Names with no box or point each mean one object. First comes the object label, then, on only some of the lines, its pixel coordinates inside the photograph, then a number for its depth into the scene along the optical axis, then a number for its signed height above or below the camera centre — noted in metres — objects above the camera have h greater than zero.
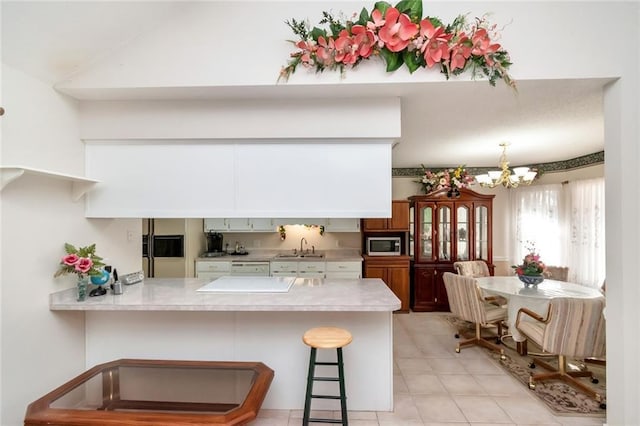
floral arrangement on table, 3.04 -0.53
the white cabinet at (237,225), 4.75 -0.13
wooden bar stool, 1.72 -0.82
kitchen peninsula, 2.13 -0.92
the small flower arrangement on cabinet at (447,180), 4.47 +0.58
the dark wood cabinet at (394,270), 4.44 -0.83
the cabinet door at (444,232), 4.63 -0.25
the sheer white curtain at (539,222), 4.41 -0.09
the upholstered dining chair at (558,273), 3.77 -0.75
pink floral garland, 1.64 +1.01
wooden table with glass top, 1.39 -0.97
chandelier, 3.37 +0.47
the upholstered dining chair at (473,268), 3.97 -0.73
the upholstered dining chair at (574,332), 2.27 -0.93
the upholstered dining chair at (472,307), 3.10 -1.01
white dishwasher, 4.44 -0.77
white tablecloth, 2.81 -0.78
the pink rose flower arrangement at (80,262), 1.83 -0.29
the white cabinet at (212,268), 4.41 -0.78
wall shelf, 1.51 +0.25
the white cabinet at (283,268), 4.42 -0.78
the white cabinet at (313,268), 4.41 -0.78
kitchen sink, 4.56 -0.62
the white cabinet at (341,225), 4.72 -0.14
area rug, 2.17 -1.45
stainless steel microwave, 4.52 -0.46
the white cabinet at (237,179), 2.10 +0.28
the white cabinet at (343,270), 4.41 -0.81
